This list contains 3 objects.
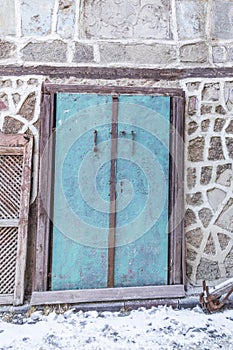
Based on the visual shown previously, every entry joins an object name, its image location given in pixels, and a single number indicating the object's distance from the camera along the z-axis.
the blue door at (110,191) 3.04
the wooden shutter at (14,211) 3.00
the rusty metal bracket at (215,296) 2.78
